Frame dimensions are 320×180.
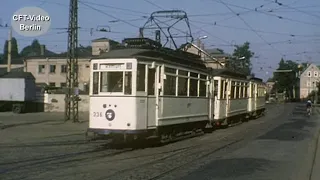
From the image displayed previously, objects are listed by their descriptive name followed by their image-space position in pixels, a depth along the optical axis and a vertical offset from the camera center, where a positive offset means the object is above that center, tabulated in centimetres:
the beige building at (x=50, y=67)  7506 +424
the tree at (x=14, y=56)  9778 +801
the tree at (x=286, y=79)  12850 +476
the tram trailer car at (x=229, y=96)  2369 +1
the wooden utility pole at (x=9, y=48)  4122 +402
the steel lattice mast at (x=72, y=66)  2755 +169
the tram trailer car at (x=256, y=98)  3362 -10
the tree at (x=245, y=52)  8956 +838
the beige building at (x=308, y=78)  12950 +517
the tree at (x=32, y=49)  9781 +966
